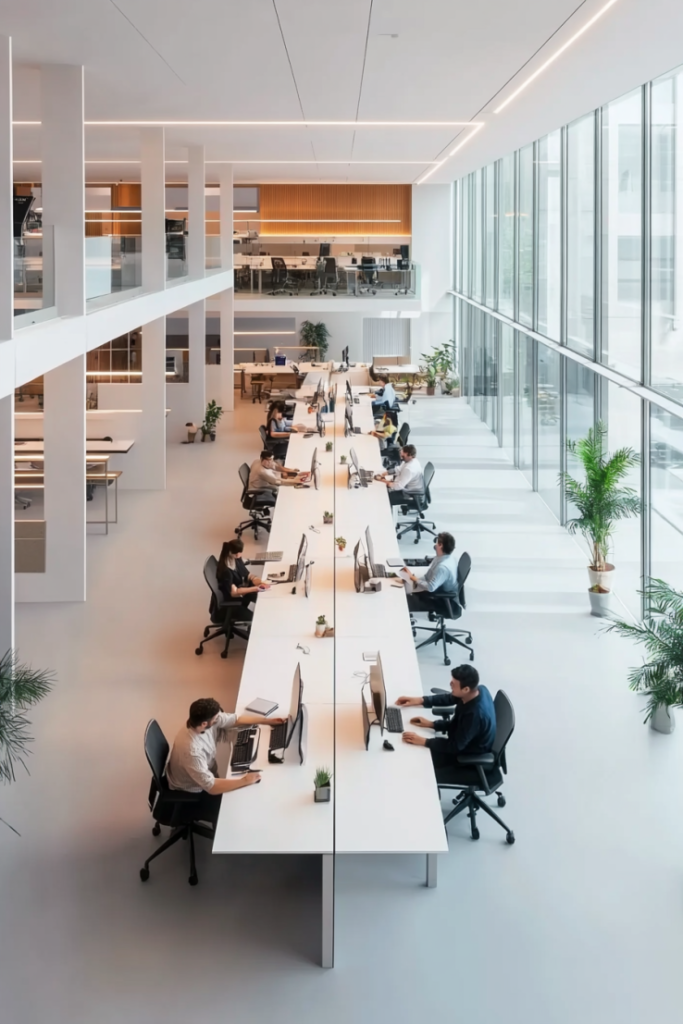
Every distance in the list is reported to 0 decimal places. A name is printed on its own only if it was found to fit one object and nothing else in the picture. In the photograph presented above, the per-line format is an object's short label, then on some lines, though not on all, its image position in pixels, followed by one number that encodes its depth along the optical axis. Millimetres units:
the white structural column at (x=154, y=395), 13891
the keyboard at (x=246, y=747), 5391
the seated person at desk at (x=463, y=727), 5590
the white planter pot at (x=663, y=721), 7125
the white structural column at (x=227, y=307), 19953
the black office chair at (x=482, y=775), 5648
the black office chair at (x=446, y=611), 8311
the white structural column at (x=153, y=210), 12844
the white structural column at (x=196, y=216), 16172
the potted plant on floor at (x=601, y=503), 9047
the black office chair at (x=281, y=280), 22406
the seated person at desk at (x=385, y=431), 14836
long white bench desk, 4680
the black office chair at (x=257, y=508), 11906
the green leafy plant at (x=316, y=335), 25859
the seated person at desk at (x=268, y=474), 11906
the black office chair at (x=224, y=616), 8375
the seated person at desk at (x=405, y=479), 11766
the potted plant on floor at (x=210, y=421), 18203
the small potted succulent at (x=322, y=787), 4957
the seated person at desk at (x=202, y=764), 5156
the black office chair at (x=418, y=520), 11805
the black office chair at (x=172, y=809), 5340
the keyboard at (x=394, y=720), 5703
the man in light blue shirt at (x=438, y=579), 8240
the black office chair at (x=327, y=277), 22484
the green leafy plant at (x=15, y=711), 5695
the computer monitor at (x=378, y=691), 5480
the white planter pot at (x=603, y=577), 9430
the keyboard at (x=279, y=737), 5500
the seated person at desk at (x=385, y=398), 17938
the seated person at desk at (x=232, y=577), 8406
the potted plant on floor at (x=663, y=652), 5691
